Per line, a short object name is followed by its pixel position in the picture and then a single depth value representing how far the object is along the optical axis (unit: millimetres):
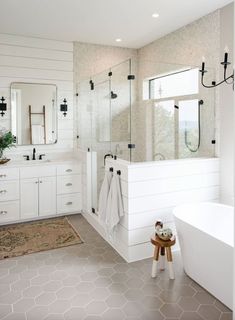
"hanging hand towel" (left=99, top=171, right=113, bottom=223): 3168
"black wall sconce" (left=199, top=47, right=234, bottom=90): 3145
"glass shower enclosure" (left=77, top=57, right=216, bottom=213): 3410
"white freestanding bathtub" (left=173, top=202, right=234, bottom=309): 2133
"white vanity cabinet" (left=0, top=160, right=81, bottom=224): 3955
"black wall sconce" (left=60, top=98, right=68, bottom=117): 4648
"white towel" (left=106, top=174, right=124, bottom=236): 2906
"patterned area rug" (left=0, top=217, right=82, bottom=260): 3199
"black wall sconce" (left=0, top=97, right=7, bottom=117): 4266
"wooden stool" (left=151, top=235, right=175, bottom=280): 2561
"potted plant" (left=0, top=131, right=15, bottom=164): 4119
